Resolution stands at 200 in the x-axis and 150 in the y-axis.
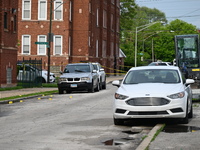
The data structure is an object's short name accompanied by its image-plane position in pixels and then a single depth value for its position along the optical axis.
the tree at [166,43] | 122.94
